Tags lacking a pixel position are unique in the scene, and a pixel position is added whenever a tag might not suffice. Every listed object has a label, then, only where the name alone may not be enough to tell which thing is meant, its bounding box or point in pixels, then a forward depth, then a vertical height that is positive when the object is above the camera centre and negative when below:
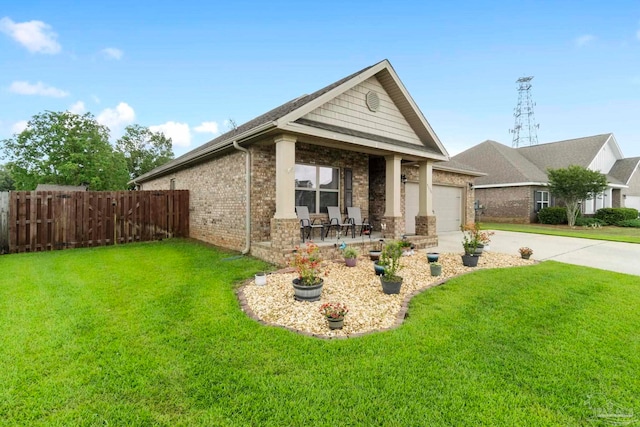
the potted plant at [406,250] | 8.42 -1.09
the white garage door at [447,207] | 14.14 +0.29
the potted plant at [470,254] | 7.04 -1.00
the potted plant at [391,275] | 4.93 -1.05
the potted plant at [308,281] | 4.59 -1.10
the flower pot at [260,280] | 5.40 -1.23
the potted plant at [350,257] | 6.89 -1.05
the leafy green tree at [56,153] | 25.55 +5.21
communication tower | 34.34 +10.73
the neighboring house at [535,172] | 20.28 +3.13
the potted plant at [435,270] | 6.16 -1.19
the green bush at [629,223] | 18.95 -0.63
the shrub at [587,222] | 18.78 -0.57
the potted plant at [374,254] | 7.44 -1.05
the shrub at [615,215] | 20.20 -0.12
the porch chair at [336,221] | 9.29 -0.27
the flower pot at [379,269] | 5.90 -1.14
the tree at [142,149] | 36.03 +7.97
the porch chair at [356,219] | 9.73 -0.21
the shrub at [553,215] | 19.34 -0.13
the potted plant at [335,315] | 3.63 -1.27
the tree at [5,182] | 48.21 +5.02
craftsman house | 6.97 +1.42
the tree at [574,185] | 17.44 +1.68
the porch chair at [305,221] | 8.30 -0.25
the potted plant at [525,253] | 7.86 -1.06
